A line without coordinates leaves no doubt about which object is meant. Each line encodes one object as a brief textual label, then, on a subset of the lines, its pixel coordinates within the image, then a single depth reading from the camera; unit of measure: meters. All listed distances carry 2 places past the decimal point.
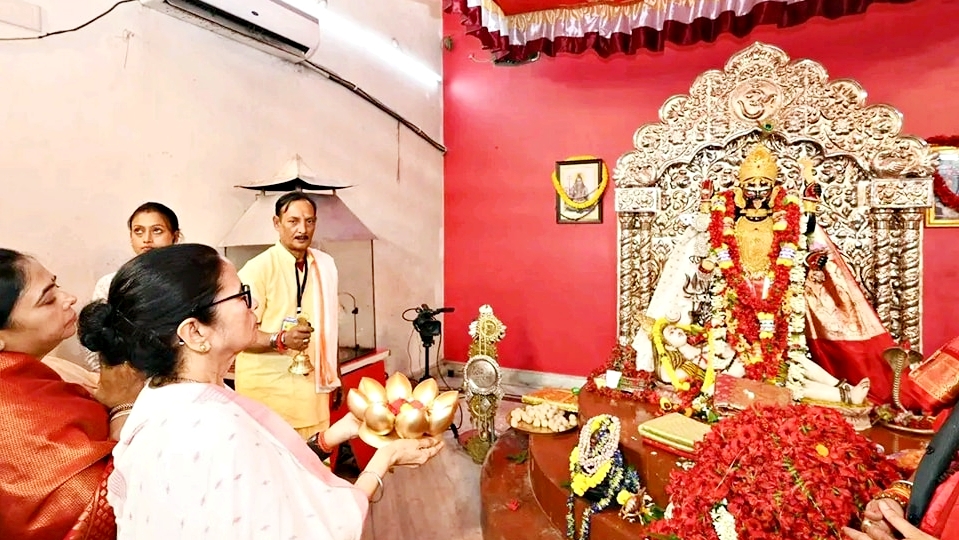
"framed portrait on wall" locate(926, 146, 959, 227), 3.79
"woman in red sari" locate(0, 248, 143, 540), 1.29
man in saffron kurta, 2.71
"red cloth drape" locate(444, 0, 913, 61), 3.78
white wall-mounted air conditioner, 3.16
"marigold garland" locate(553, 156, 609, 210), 5.00
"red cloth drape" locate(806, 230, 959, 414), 3.20
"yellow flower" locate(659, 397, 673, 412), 2.91
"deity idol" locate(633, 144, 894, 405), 3.16
